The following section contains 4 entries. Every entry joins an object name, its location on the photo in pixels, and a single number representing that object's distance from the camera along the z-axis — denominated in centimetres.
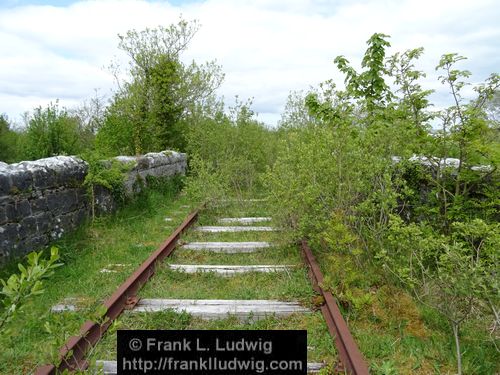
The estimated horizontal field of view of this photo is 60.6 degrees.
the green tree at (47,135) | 766
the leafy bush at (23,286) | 183
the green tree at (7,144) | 1462
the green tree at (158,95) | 1346
